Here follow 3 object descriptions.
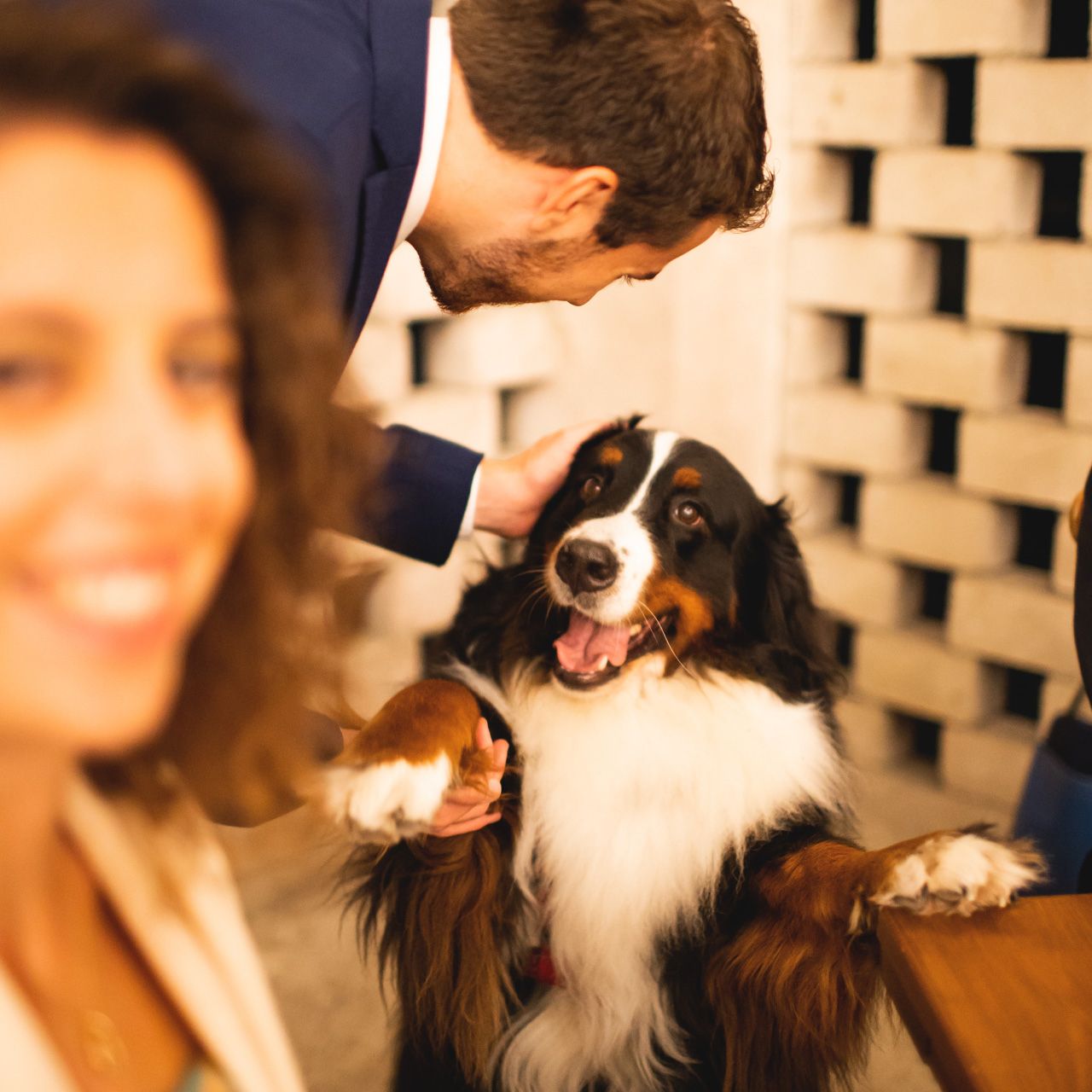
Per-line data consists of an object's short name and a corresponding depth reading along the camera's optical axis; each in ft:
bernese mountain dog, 4.14
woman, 1.39
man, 3.62
